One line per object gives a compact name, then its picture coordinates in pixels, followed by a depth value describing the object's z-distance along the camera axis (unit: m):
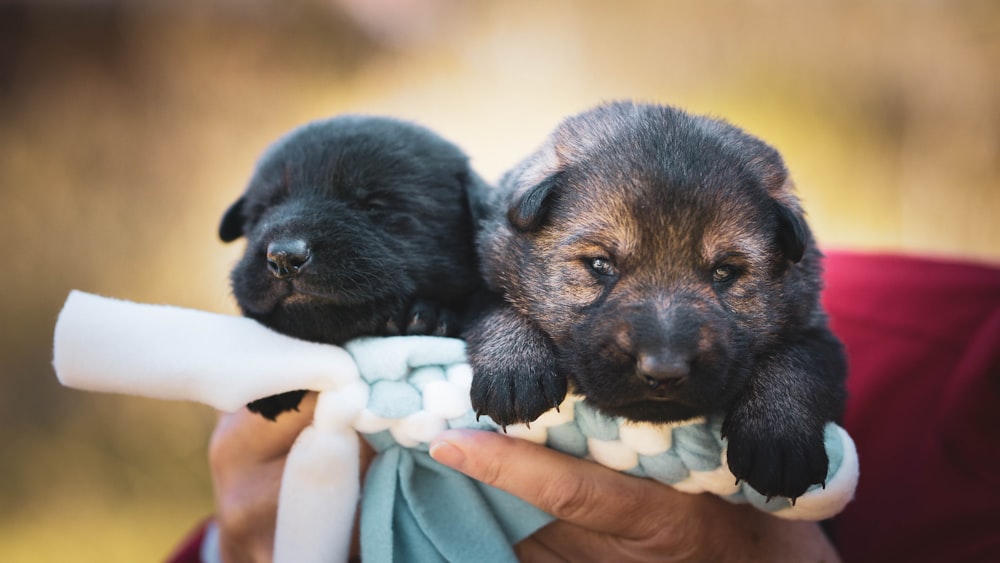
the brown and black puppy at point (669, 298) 0.75
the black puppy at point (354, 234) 0.80
